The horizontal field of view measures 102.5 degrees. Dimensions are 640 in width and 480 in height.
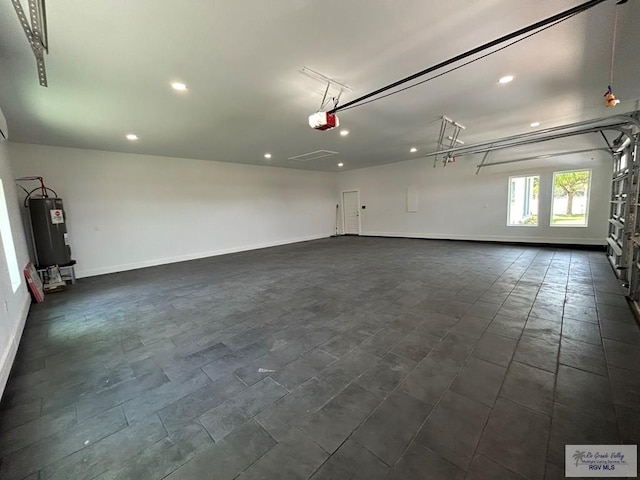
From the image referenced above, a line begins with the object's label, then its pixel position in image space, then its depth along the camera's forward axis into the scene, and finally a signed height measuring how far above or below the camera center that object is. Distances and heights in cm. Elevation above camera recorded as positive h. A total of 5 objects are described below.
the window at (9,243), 345 -28
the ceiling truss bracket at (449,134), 480 +150
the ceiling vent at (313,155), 708 +157
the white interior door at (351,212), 1091 -18
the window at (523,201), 704 +0
